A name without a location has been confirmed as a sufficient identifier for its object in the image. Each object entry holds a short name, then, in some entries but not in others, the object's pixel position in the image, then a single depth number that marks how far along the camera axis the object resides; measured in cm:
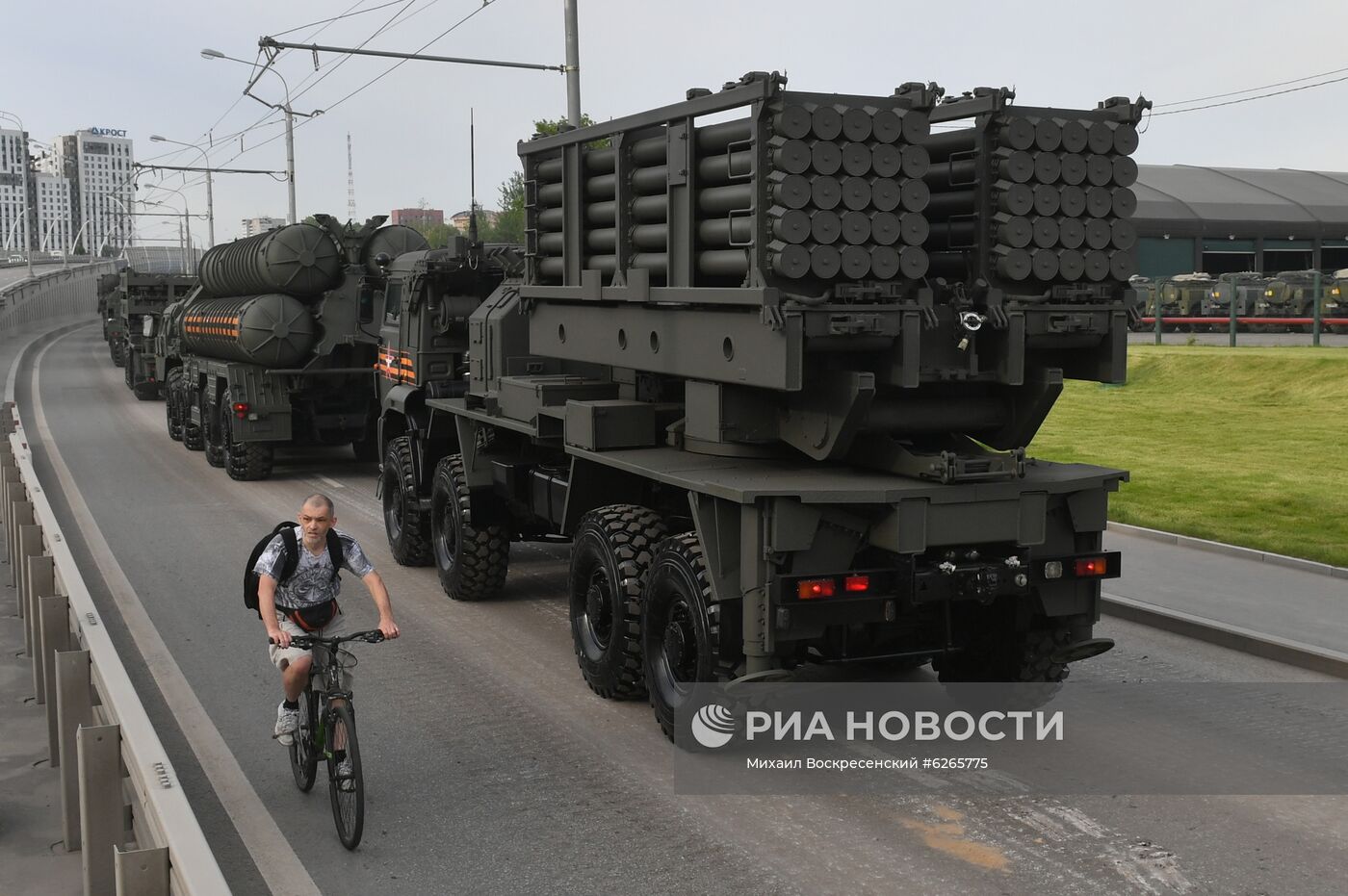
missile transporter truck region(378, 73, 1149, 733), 727
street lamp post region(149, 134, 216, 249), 6295
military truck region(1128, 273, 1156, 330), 3543
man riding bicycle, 689
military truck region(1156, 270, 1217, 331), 3616
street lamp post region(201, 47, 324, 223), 3734
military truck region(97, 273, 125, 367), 4372
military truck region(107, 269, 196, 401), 3241
